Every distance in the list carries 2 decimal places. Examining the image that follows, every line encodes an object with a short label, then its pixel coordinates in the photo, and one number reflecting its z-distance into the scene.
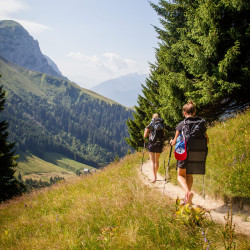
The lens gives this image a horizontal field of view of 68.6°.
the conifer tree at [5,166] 17.24
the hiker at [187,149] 4.41
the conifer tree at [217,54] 8.41
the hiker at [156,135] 7.03
